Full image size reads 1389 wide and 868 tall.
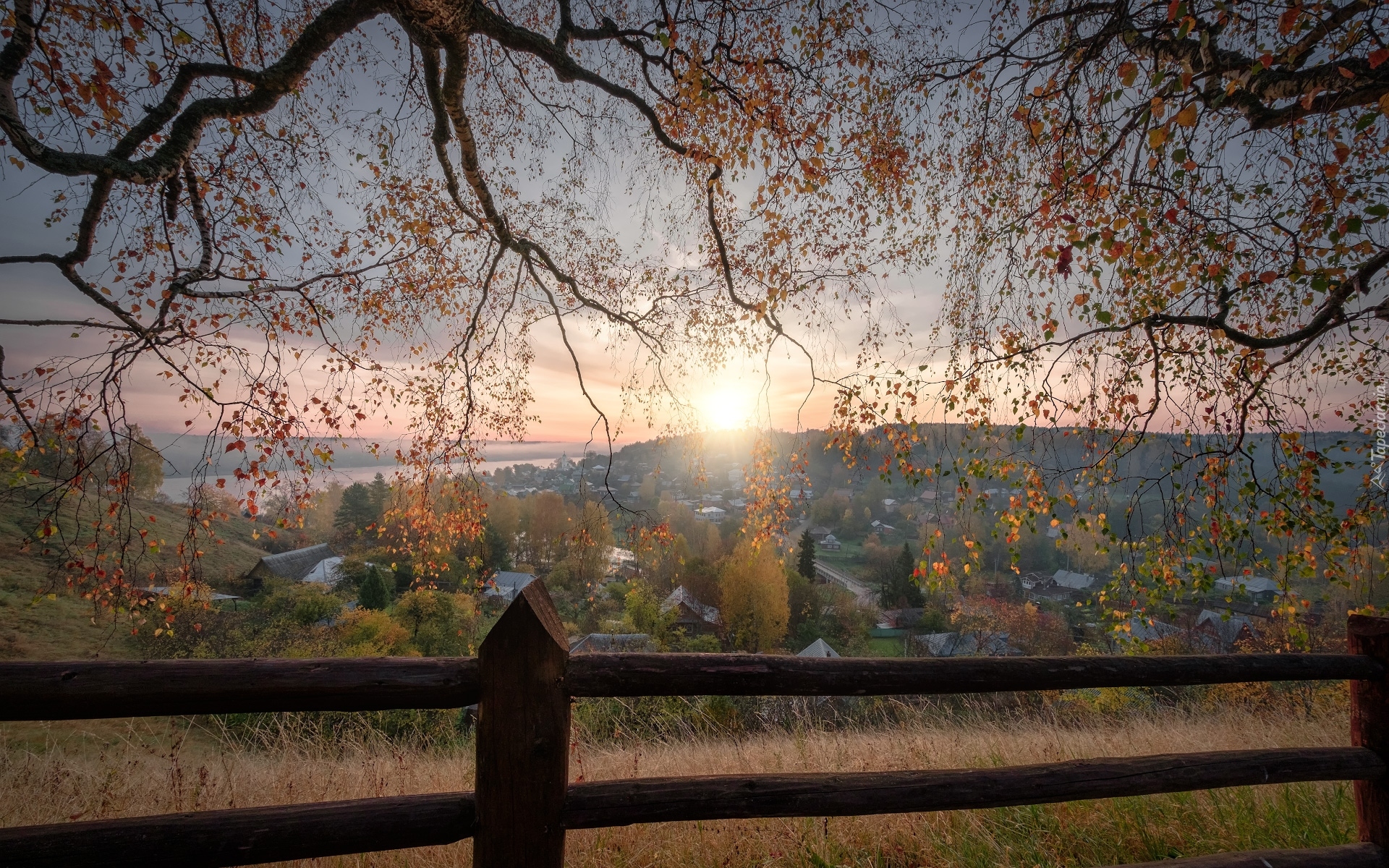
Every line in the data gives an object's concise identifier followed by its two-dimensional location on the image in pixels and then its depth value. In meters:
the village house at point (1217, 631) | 39.12
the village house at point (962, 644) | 42.31
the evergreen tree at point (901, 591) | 55.91
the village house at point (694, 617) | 48.41
